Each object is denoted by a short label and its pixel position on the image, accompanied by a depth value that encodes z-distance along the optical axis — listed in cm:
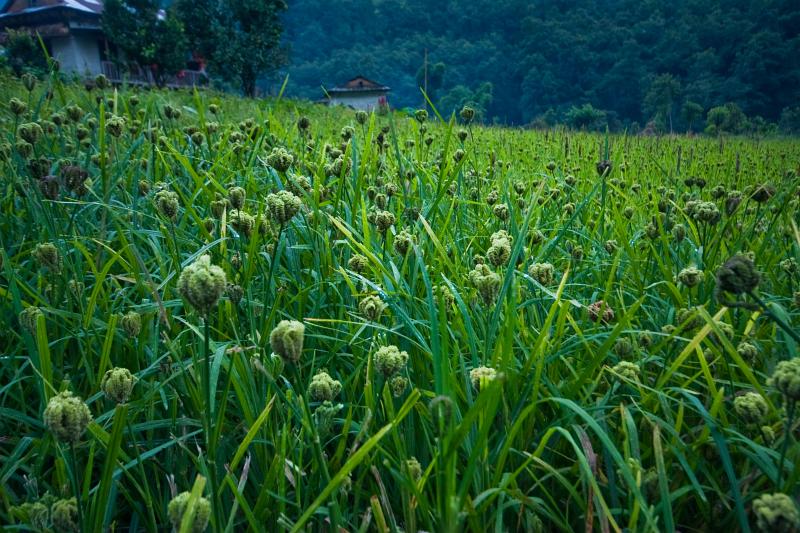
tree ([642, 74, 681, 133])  5672
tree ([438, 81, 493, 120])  7663
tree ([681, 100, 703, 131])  4218
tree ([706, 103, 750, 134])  2900
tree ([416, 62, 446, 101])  8365
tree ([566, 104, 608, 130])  5628
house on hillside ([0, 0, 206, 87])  4159
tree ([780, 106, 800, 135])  4147
